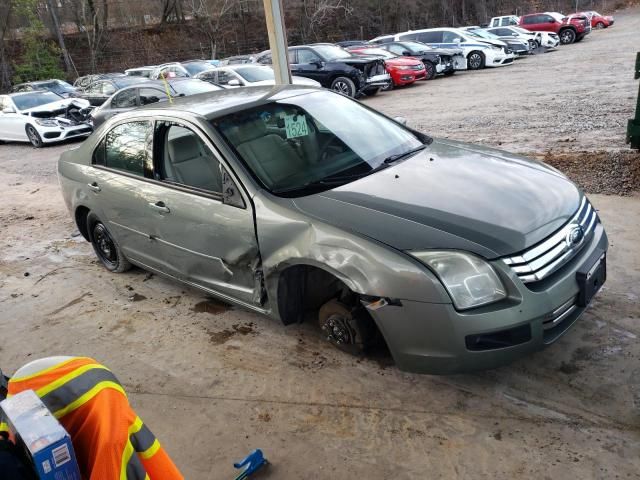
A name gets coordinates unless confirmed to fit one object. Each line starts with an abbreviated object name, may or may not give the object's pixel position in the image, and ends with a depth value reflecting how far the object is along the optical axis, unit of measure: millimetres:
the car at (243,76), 14031
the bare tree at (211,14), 38125
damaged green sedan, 2613
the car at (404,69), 16703
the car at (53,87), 17628
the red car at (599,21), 34062
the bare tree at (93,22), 35906
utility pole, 5977
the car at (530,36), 23538
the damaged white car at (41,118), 13742
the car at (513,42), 22266
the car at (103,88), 15298
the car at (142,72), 21547
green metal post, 6195
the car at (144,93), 12047
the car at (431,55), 18391
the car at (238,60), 19400
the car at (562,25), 26781
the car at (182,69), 18859
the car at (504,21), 30106
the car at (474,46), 19656
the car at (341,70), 14891
